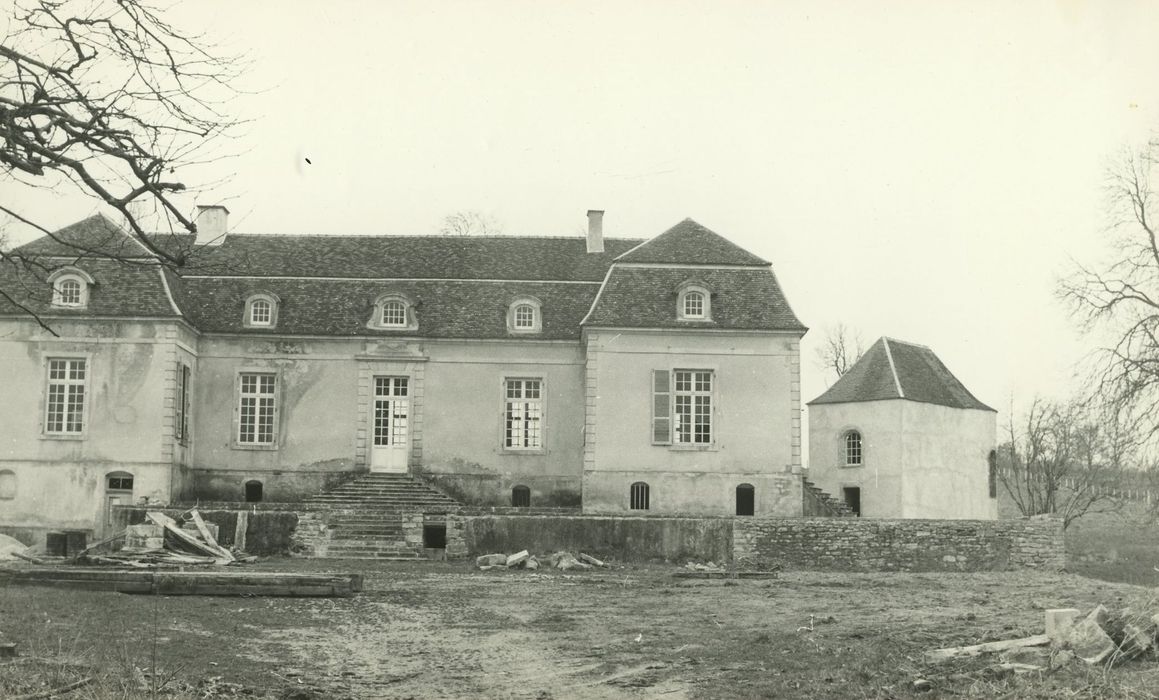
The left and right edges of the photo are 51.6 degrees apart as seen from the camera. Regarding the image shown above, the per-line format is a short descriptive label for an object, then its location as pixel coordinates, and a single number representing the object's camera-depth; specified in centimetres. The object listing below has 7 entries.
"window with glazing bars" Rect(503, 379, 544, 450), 3262
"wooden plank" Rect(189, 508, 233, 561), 2470
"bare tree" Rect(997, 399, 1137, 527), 3894
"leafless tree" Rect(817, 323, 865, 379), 5697
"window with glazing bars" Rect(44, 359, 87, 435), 3005
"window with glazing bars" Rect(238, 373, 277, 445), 3234
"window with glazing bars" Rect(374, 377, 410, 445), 3253
